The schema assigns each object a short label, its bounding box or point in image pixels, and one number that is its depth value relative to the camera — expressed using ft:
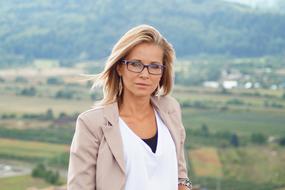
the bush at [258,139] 92.48
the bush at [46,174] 71.10
